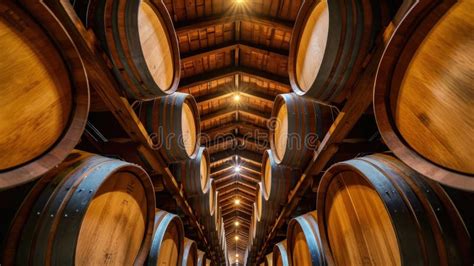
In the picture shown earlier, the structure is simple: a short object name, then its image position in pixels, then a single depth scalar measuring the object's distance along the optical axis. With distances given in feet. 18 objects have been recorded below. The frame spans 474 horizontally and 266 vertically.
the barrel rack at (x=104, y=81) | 5.04
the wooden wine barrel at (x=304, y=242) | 8.34
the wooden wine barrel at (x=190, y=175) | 15.65
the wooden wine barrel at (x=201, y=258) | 18.72
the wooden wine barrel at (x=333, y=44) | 5.53
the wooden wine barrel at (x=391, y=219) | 4.29
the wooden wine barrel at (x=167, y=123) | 10.11
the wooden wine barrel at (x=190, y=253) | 12.04
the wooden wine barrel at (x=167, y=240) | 8.55
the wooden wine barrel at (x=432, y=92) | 3.32
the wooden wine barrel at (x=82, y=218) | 4.56
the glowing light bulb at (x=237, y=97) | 28.58
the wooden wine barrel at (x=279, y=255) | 12.36
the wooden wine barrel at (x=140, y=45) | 6.01
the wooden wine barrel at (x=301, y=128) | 9.66
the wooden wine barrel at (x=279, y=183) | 14.82
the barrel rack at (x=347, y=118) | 5.91
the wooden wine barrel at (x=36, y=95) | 3.51
